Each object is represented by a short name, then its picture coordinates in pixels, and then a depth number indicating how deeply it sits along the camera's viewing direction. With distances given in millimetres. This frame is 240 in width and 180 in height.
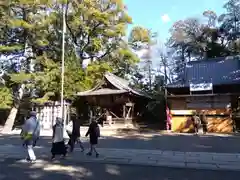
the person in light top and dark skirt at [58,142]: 6717
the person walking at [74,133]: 7639
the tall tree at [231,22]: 25737
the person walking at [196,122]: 13572
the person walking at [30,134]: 6472
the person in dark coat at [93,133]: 7186
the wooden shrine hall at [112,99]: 18075
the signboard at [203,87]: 14116
